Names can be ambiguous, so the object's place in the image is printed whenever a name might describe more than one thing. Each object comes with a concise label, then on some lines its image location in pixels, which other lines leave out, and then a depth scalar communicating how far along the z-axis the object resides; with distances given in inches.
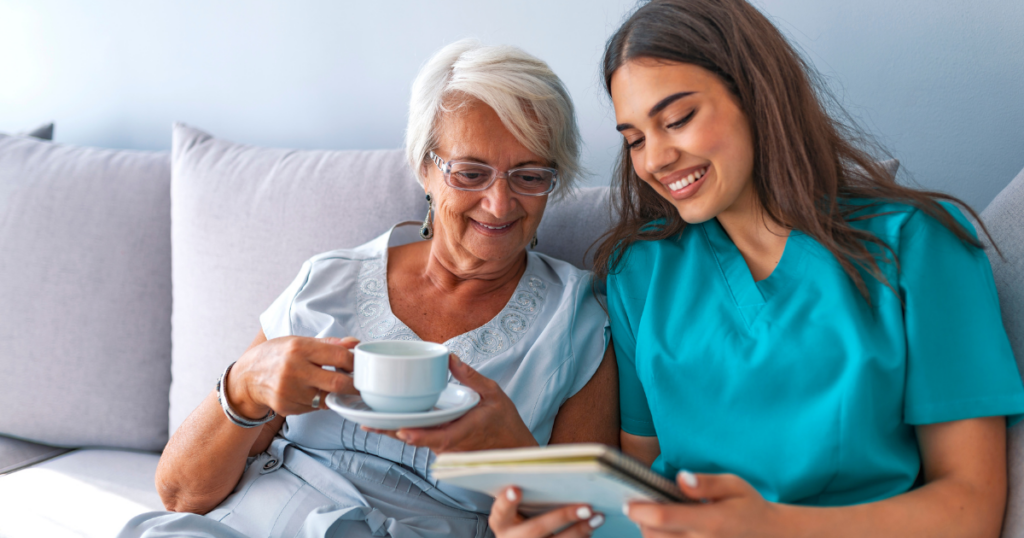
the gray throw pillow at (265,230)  63.3
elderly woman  47.1
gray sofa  63.6
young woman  37.0
